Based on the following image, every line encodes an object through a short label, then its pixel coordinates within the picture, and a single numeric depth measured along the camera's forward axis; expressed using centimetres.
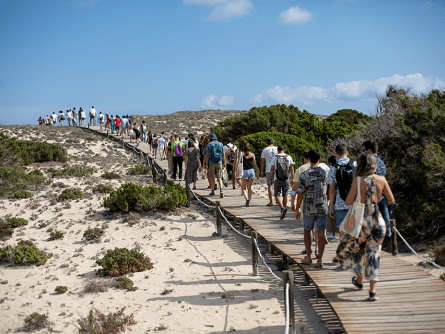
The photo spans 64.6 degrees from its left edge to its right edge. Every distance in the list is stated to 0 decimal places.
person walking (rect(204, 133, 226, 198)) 1108
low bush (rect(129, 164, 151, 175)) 1975
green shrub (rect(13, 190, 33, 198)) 1390
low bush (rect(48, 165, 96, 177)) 1765
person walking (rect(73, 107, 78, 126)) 3891
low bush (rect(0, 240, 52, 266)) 869
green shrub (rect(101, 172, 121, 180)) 1781
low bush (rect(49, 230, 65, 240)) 1027
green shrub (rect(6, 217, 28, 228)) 1113
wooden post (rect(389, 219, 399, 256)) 741
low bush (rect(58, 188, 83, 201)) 1370
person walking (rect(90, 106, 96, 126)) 3688
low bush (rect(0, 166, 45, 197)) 1447
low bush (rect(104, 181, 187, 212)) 1178
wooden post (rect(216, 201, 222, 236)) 938
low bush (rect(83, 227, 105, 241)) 1012
